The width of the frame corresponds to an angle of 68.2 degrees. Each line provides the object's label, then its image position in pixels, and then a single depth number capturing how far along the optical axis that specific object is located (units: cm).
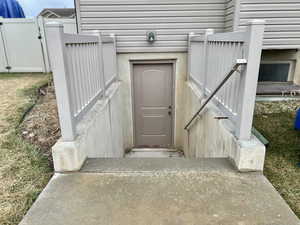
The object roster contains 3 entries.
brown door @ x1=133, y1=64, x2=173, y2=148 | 553
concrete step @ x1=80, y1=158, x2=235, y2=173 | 210
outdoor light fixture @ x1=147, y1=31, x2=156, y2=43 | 502
